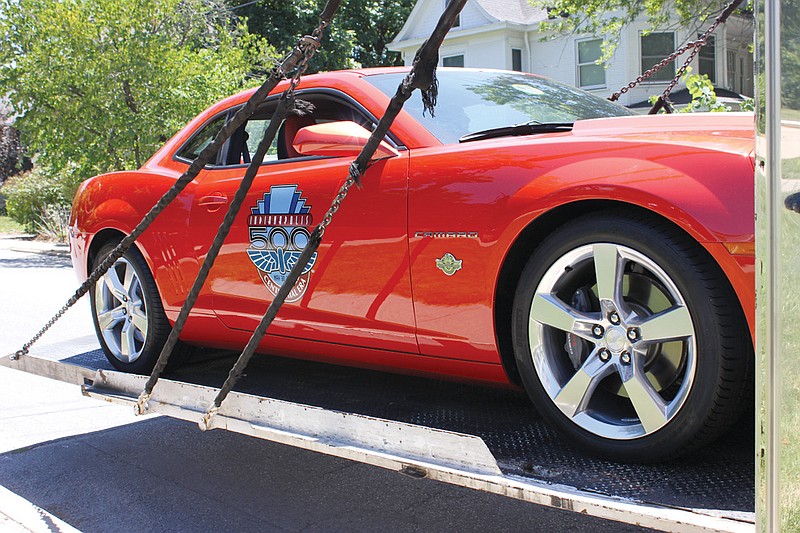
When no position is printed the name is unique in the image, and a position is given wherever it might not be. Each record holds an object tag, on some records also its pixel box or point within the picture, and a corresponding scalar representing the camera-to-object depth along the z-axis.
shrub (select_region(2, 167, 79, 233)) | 22.88
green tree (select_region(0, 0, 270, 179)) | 15.63
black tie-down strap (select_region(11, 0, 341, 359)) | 3.31
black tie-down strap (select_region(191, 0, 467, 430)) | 2.81
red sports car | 2.45
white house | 21.97
